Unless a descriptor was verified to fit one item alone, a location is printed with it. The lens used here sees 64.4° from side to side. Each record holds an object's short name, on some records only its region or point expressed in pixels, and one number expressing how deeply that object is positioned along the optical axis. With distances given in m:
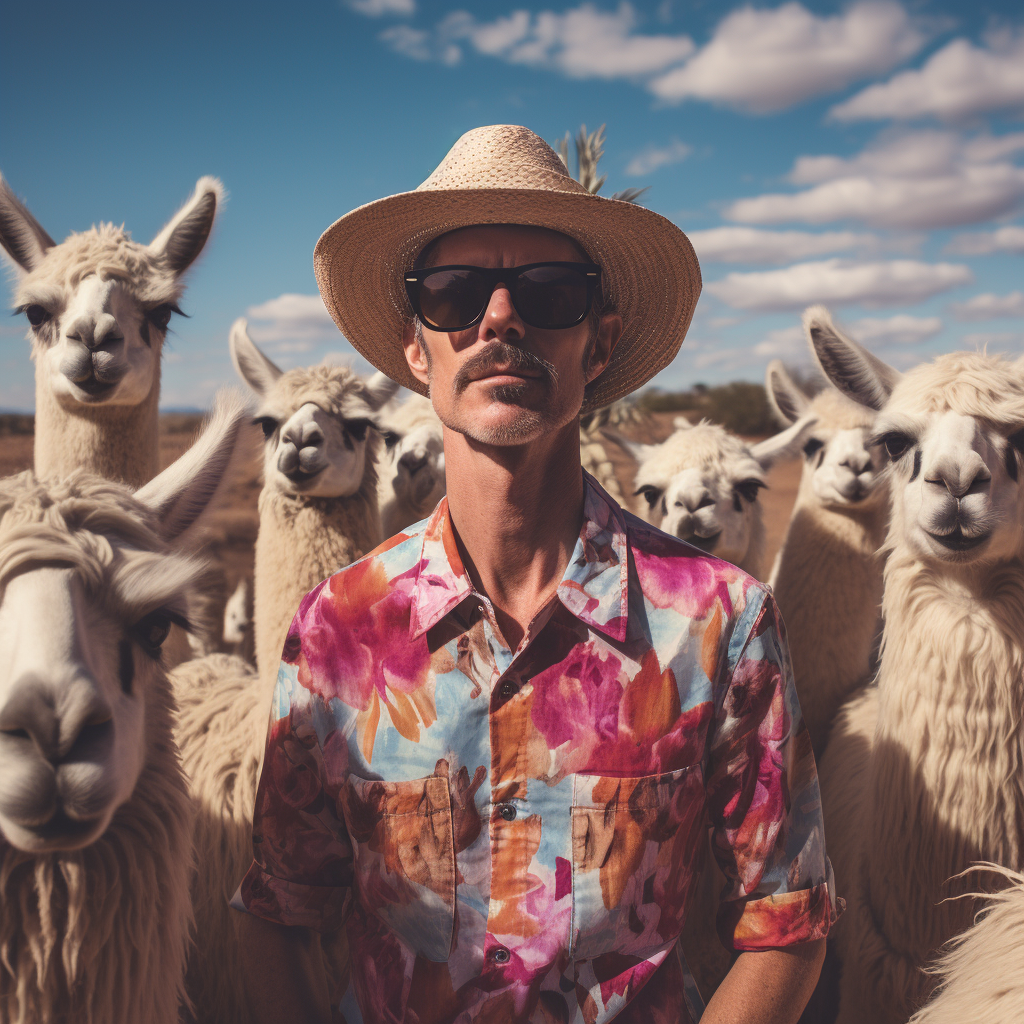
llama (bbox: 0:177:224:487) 3.15
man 1.40
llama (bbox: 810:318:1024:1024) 2.29
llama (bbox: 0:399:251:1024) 1.21
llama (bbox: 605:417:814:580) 3.70
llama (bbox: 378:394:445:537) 4.34
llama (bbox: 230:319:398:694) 3.17
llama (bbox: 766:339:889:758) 3.68
